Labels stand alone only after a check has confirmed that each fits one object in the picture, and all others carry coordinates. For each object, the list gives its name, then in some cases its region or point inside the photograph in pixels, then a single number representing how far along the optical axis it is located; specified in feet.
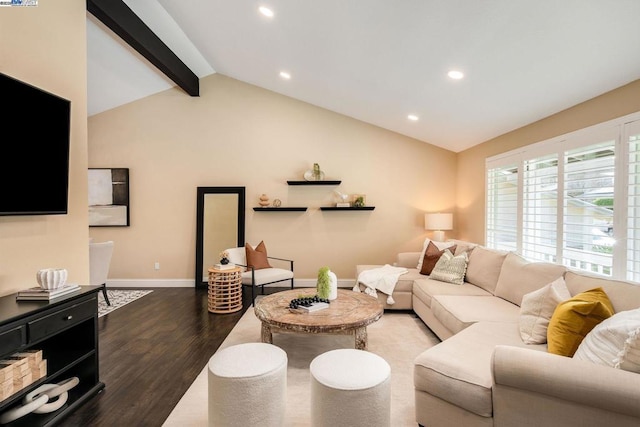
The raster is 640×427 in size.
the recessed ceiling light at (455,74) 10.03
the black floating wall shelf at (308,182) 17.52
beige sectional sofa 4.58
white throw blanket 13.15
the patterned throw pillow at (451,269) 12.48
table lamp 16.52
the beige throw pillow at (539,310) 6.92
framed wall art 17.79
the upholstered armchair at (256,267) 14.24
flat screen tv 6.36
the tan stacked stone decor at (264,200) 17.42
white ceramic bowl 6.63
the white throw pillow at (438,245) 14.73
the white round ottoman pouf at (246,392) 5.71
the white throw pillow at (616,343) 4.71
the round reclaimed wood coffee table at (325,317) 8.36
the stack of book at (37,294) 6.48
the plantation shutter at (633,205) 7.66
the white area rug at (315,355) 6.73
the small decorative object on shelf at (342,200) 17.46
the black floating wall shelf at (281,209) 17.33
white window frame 7.98
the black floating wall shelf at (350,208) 17.40
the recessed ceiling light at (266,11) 9.94
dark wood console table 5.72
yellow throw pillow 5.76
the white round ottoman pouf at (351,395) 5.46
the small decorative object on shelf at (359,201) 17.52
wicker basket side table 13.56
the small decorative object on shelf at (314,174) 17.46
